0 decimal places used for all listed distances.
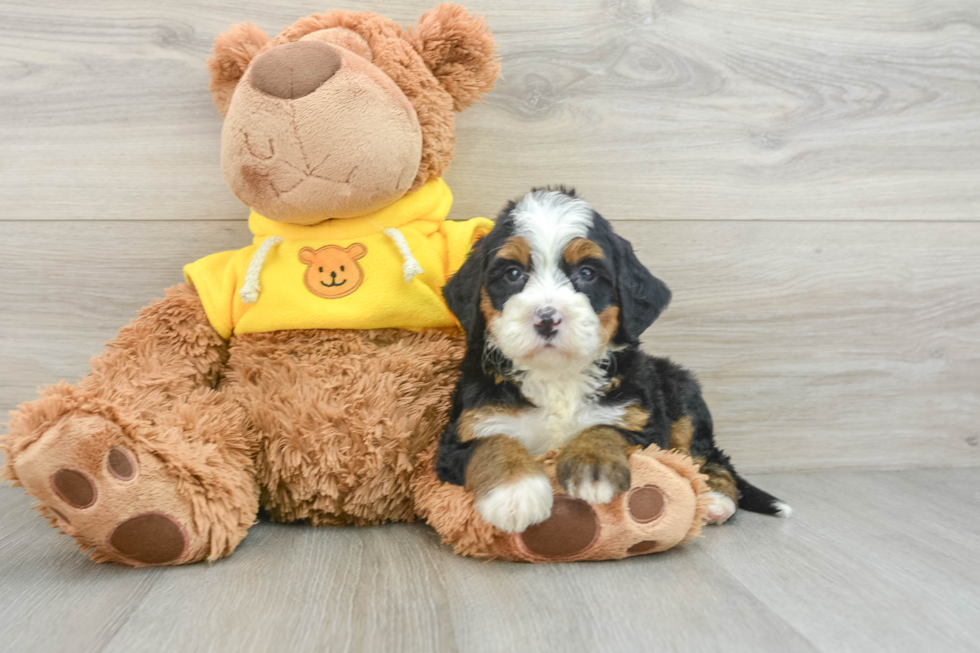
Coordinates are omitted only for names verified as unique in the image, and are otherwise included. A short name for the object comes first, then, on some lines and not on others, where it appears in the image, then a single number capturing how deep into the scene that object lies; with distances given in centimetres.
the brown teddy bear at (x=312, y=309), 62
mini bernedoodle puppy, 57
